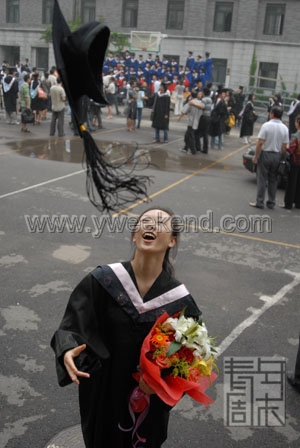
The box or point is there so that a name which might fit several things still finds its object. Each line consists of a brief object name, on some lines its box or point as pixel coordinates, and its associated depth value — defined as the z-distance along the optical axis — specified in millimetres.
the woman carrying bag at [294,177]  9375
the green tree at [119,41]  32250
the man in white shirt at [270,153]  9281
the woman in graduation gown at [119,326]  2744
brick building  33688
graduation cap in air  2375
